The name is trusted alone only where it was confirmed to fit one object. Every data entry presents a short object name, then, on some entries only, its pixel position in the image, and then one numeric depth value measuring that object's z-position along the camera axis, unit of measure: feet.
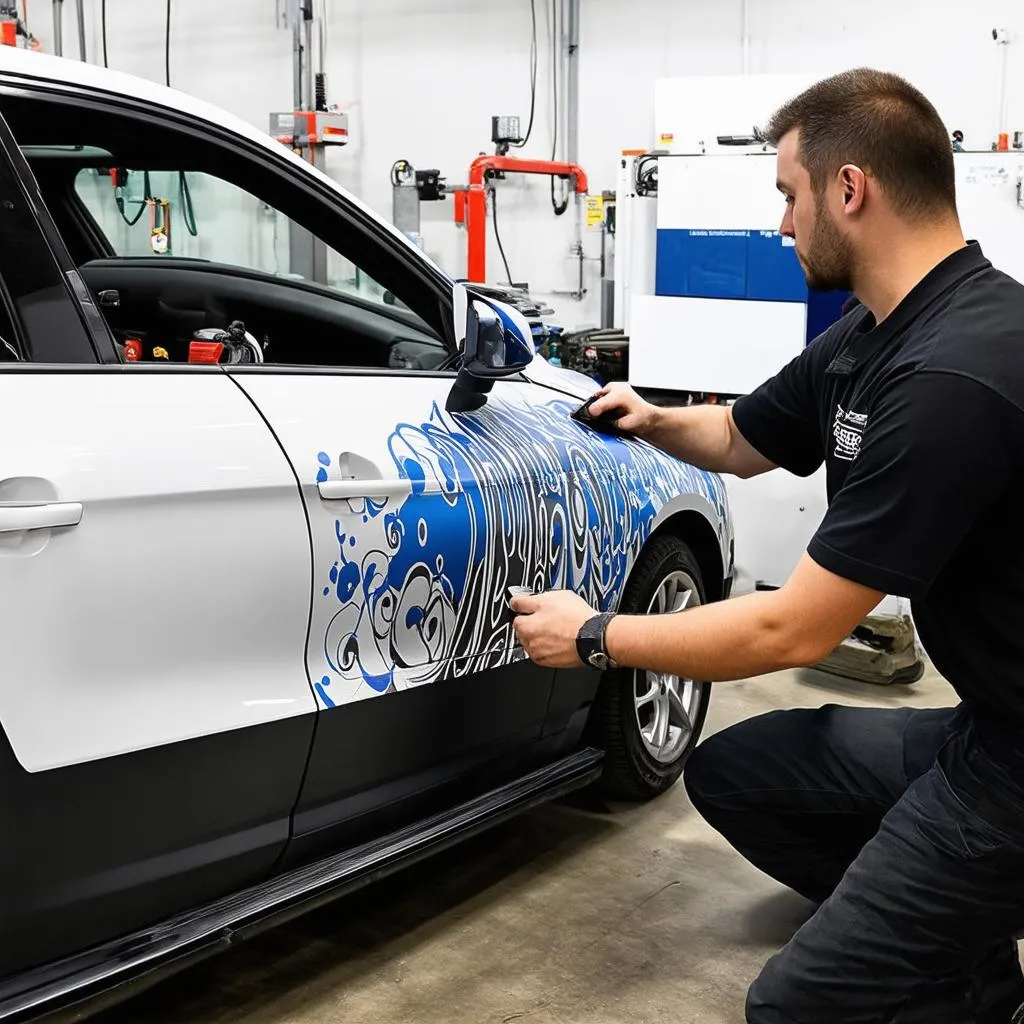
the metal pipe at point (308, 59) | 25.94
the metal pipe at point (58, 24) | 27.14
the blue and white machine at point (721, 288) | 20.18
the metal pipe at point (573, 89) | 25.75
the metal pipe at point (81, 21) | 26.12
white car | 5.32
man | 5.56
